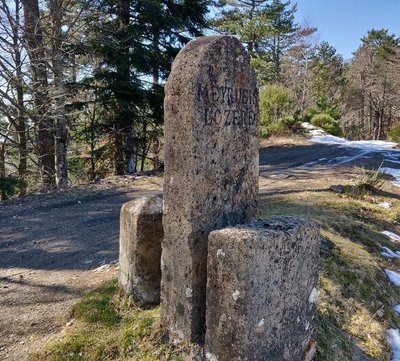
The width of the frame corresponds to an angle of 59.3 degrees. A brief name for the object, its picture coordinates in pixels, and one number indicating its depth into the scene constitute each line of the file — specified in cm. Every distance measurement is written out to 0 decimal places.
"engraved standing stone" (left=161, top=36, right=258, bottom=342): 197
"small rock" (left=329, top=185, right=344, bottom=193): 659
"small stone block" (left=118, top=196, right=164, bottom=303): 266
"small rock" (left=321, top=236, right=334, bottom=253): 378
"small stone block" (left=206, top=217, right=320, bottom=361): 177
